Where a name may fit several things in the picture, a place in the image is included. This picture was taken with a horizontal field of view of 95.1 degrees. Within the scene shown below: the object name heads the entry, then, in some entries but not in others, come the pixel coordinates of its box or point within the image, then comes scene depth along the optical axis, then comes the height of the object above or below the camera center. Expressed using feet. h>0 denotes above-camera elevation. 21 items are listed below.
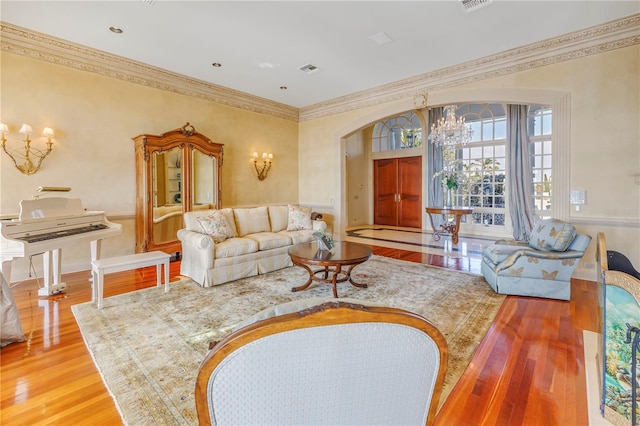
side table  20.25 -0.70
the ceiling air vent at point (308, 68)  15.87 +7.68
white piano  8.14 -0.76
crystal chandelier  21.13 +5.54
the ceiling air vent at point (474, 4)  10.39 +7.27
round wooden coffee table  10.50 -1.85
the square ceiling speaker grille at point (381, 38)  12.60 +7.45
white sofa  12.25 -1.55
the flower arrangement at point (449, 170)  25.86 +3.26
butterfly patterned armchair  10.48 -2.15
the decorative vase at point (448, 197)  26.08 +0.84
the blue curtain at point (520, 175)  21.85 +2.36
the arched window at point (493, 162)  21.90 +3.58
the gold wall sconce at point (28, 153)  12.23 +2.44
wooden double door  28.86 +1.59
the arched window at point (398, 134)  28.55 +7.53
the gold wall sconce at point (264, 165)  21.61 +3.23
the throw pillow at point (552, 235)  10.71 -1.13
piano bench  9.84 -2.00
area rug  5.91 -3.45
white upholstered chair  2.01 -1.17
